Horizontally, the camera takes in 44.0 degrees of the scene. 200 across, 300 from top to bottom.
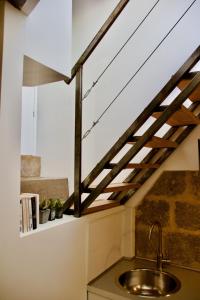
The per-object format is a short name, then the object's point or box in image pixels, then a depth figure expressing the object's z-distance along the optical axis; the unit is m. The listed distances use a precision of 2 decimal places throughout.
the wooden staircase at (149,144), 1.43
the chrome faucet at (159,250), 2.10
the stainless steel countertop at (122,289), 1.71
